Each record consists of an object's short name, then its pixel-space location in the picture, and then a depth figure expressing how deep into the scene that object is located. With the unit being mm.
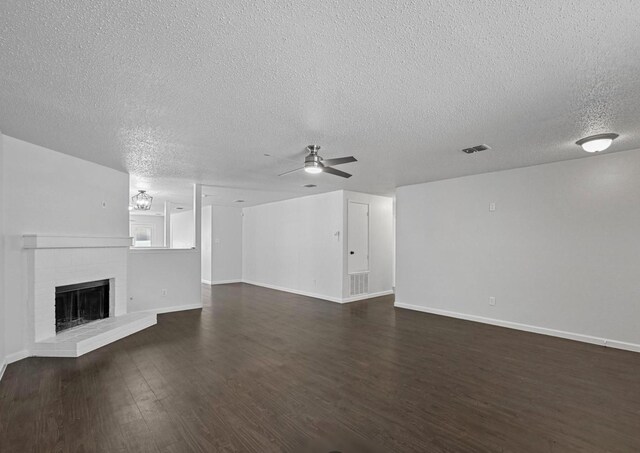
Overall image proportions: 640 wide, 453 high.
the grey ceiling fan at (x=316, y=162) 3491
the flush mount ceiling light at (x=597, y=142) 3326
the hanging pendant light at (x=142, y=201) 6641
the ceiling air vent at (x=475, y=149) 3821
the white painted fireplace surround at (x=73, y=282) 3791
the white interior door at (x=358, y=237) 7219
